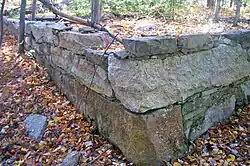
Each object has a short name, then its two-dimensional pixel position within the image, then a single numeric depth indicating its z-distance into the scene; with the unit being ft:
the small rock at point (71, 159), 8.66
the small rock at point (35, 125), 10.73
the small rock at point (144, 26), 20.48
